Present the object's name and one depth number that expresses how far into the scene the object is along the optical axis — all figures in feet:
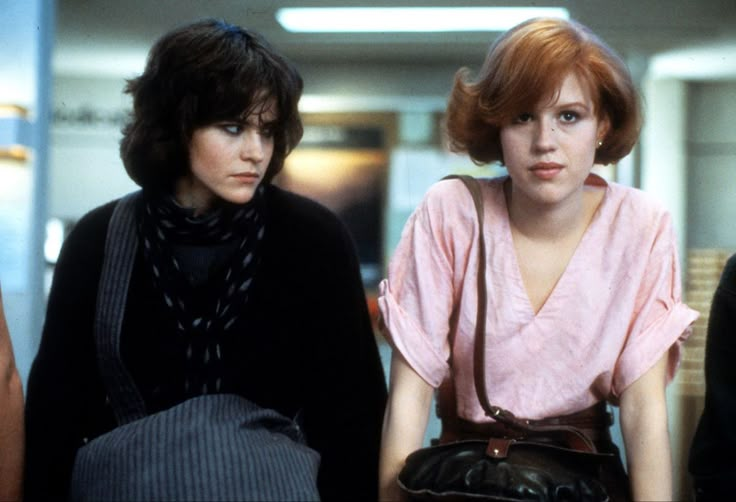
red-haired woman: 12.71
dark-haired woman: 13.44
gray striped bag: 11.73
